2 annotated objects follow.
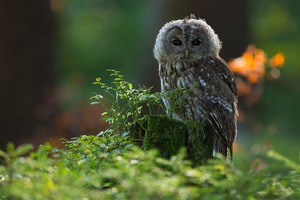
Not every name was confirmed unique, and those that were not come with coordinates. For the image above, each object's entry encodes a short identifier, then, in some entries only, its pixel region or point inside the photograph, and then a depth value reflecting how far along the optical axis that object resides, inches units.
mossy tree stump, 340.8
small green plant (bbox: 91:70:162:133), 347.6
